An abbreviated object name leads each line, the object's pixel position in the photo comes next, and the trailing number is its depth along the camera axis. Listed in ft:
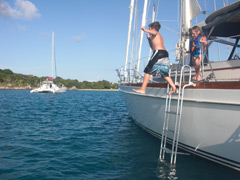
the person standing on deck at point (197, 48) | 15.96
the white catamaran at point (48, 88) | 159.53
